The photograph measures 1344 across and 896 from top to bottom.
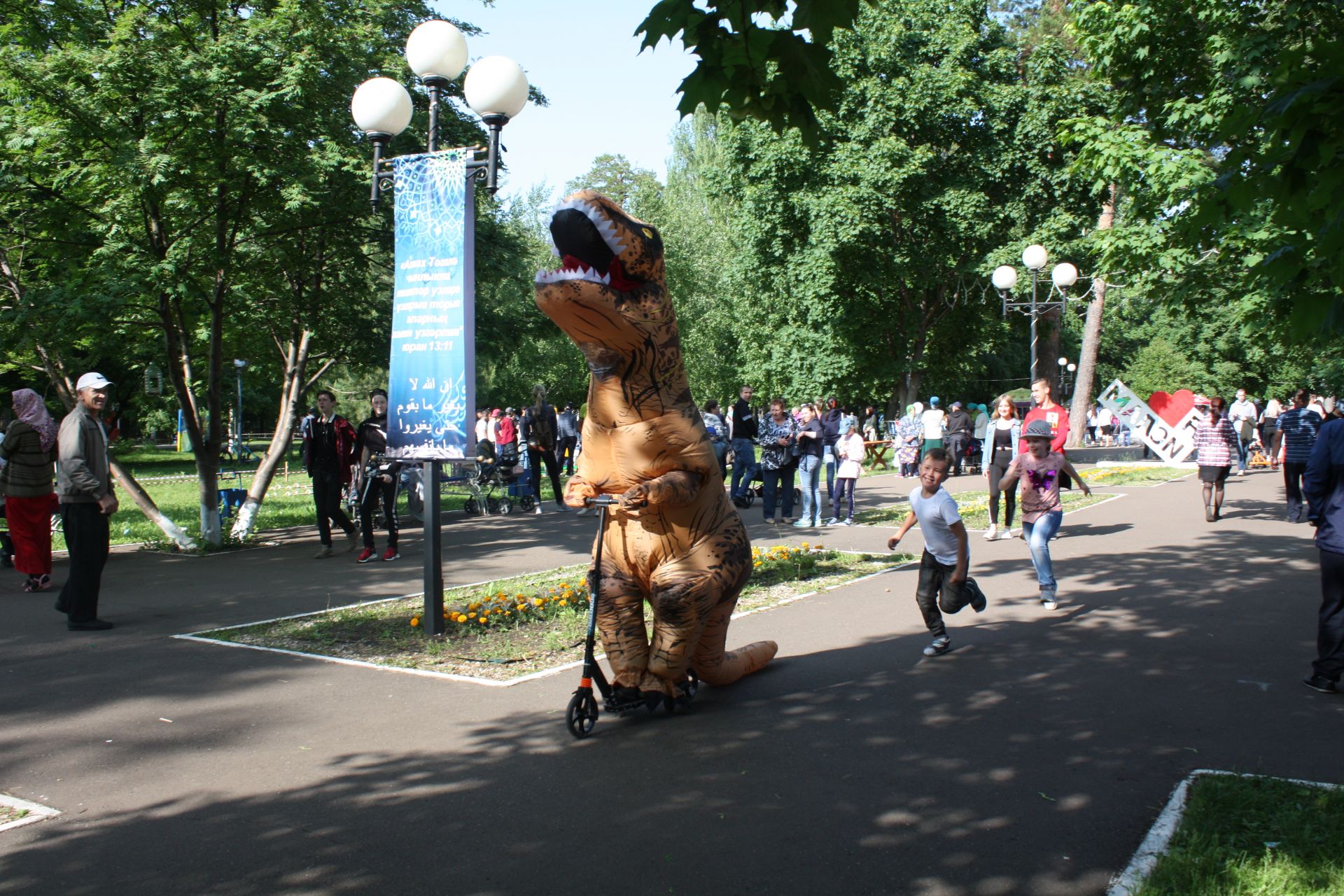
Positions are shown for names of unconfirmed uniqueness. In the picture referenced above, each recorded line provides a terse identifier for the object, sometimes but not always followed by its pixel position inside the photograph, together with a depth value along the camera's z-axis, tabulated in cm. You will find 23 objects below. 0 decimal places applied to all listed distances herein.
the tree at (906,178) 2819
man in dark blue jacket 595
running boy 691
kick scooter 534
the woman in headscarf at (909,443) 2508
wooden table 2950
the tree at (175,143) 1094
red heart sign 2634
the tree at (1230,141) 392
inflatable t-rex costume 526
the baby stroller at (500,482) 1748
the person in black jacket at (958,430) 2222
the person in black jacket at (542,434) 1720
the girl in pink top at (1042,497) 855
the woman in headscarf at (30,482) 954
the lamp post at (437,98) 789
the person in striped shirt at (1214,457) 1449
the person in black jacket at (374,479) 1168
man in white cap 802
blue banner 806
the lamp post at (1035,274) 1866
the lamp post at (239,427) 2806
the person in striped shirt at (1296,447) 1461
